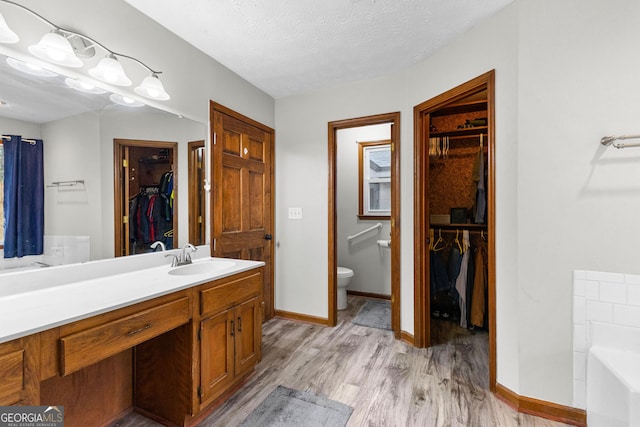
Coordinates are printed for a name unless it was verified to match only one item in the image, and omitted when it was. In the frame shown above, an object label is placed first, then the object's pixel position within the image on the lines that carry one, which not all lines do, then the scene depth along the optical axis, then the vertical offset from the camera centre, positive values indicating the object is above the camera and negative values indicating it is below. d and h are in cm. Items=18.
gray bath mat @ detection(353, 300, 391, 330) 298 -120
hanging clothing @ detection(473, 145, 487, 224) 274 +14
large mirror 134 +37
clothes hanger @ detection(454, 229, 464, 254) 298 -34
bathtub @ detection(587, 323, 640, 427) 122 -78
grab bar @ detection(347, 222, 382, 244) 383 -27
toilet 333 -87
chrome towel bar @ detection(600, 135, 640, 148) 138 +36
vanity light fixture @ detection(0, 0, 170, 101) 128 +78
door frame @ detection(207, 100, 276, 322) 287 +6
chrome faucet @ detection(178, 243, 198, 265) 193 -31
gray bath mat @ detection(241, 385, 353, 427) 158 -118
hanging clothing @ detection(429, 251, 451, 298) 297 -69
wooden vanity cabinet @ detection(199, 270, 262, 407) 158 -75
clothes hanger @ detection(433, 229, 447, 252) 310 -36
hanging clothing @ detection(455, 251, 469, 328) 282 -77
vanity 97 -53
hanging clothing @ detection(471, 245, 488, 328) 276 -80
